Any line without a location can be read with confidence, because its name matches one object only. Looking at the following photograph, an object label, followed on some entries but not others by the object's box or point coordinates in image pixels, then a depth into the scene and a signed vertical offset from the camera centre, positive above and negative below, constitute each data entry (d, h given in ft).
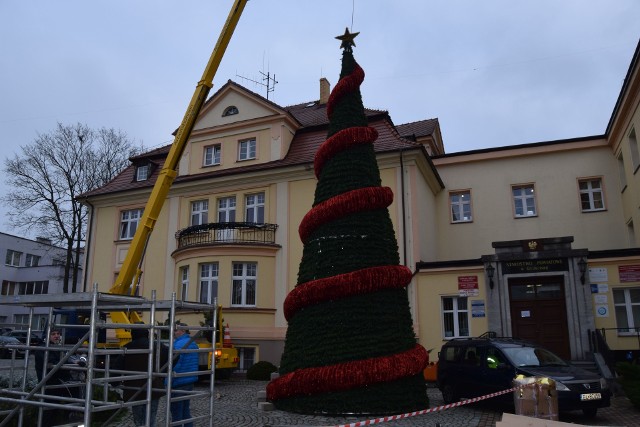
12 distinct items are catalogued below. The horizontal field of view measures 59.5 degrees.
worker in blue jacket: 27.45 -2.20
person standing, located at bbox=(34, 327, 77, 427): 28.19 -3.03
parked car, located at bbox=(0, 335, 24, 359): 92.00 -4.54
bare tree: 113.80 +28.76
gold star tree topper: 44.06 +22.16
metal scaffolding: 21.44 -0.95
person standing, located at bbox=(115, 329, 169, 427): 27.22 -2.06
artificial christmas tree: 33.55 +1.20
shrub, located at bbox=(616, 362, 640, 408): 36.88 -3.88
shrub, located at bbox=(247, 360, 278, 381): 62.44 -5.06
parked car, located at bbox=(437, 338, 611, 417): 34.63 -3.30
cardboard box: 28.91 -3.85
